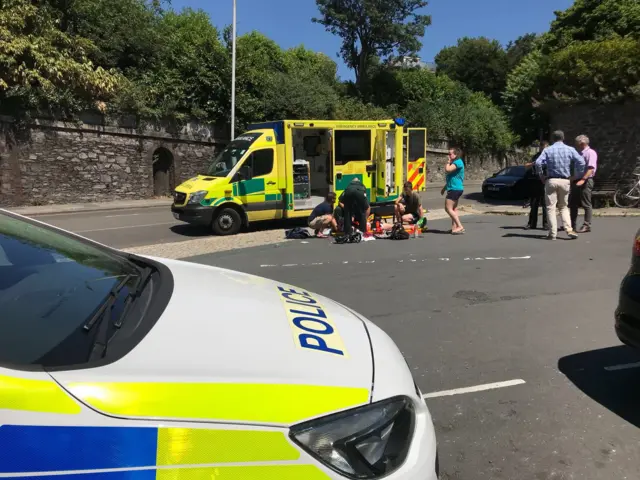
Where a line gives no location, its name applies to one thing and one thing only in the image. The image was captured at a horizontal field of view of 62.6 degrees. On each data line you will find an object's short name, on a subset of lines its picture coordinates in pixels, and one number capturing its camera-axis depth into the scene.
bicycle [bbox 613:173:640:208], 14.26
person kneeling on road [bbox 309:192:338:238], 11.16
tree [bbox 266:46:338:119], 26.23
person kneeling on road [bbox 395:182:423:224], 10.82
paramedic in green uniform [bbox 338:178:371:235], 10.42
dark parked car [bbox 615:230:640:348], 3.36
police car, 1.34
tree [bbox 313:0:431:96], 45.06
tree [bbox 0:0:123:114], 18.84
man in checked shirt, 9.05
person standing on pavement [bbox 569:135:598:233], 9.76
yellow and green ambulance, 12.59
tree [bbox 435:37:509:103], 59.19
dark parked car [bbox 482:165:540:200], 19.75
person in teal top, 10.55
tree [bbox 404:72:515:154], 36.00
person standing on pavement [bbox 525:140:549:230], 10.51
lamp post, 23.19
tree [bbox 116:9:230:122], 23.52
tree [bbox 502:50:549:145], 20.47
